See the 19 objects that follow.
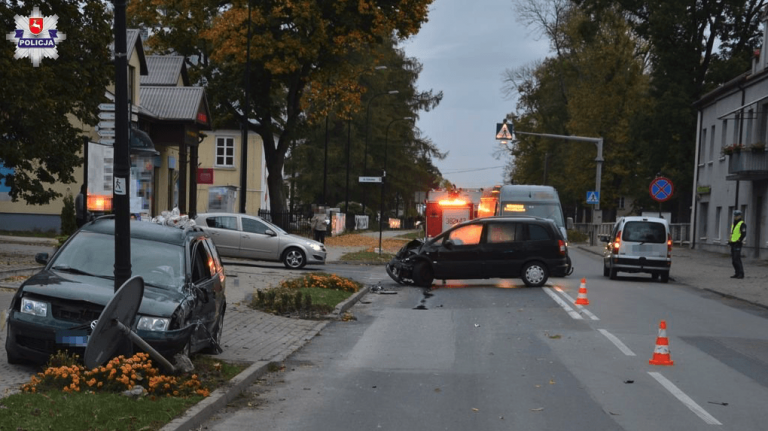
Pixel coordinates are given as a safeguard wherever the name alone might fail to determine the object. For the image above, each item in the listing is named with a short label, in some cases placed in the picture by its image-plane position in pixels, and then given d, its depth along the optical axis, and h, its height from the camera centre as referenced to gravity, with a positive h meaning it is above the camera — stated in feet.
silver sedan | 99.09 -5.62
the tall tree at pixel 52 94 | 72.79 +6.35
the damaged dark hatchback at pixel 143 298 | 31.12 -3.73
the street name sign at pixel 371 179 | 132.16 +1.47
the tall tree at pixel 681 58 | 168.14 +25.02
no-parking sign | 98.48 +1.20
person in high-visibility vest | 91.71 -3.31
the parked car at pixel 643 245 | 91.56 -4.08
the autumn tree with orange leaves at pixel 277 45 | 132.16 +19.28
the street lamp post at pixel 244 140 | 114.11 +5.06
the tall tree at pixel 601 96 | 220.64 +22.82
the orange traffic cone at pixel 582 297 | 64.59 -6.45
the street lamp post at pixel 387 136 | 260.62 +14.42
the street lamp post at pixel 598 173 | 158.57 +4.27
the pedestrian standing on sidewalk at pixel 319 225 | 129.49 -4.83
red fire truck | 149.38 -2.68
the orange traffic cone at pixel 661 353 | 38.81 -5.89
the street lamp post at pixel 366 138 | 244.59 +12.62
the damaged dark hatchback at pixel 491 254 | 80.02 -4.74
